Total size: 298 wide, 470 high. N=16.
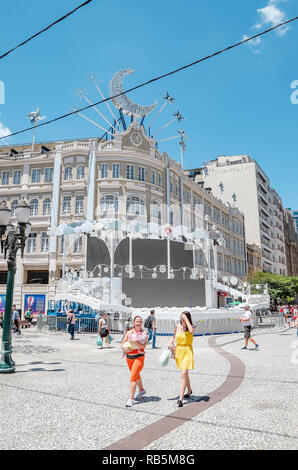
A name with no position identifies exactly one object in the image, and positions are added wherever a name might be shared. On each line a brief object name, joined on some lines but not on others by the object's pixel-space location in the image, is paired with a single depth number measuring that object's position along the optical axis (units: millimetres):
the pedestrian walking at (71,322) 17531
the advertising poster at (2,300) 34034
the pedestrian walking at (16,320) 19500
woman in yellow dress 5840
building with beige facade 34469
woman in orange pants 5855
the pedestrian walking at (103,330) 14320
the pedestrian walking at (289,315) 27047
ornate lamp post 9180
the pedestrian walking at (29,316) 26875
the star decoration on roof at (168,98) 39891
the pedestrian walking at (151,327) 14288
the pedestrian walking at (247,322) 13047
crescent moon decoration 36438
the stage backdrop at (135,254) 33469
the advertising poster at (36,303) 33528
